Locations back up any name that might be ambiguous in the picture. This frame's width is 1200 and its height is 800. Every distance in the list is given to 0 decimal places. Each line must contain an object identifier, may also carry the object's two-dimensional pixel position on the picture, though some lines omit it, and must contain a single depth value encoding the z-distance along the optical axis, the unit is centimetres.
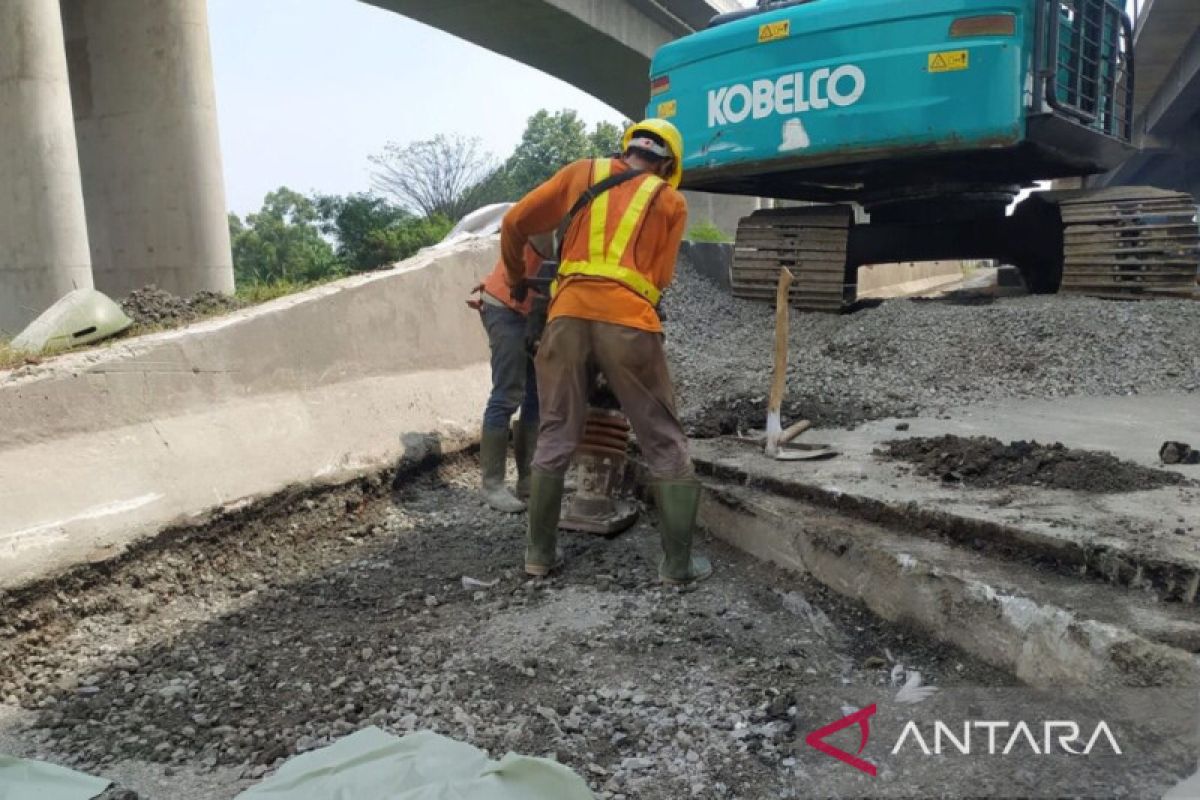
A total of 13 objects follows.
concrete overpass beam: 1759
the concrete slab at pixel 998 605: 217
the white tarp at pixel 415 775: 210
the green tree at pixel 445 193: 2998
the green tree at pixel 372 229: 2002
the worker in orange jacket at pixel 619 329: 337
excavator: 639
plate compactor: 400
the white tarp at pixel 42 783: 228
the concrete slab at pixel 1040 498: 253
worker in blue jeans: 449
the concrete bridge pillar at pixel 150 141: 1300
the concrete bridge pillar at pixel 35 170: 1002
